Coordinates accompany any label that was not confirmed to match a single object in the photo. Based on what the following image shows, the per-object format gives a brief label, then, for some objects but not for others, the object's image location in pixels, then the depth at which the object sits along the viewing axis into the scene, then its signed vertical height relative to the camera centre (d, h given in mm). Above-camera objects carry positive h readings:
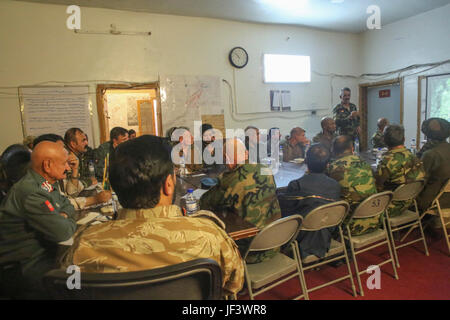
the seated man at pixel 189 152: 3779 -426
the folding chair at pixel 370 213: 2145 -731
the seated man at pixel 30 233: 1504 -541
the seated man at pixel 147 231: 917 -352
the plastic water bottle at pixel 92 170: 3193 -487
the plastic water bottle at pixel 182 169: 3408 -544
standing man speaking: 4973 -48
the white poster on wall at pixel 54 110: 4355 +261
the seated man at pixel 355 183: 2322 -541
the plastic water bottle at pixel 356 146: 4164 -444
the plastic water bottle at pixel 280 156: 4125 -535
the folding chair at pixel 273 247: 1671 -768
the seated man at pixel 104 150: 3457 -306
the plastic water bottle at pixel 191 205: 1991 -570
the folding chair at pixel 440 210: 2723 -960
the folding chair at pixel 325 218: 1916 -681
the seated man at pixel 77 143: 3242 -187
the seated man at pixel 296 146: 4277 -424
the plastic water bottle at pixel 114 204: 2016 -542
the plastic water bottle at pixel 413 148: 4203 -521
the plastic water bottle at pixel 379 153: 3655 -520
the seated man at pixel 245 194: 1896 -484
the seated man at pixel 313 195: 2072 -565
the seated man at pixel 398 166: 2639 -481
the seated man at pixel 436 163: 2904 -507
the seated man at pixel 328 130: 4152 -204
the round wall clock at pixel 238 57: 5594 +1178
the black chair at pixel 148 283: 817 -460
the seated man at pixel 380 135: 4805 -352
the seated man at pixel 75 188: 2156 -527
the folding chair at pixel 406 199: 2457 -730
